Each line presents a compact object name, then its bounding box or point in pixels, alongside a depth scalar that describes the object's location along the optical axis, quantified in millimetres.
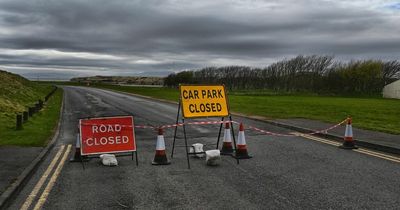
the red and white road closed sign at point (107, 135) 9734
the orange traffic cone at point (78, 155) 9867
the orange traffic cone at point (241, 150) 10047
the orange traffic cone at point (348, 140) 11539
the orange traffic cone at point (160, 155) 9508
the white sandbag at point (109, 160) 9477
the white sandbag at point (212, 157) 9305
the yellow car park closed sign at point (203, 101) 10508
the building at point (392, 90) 72312
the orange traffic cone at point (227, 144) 10852
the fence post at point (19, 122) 15680
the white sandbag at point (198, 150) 10375
